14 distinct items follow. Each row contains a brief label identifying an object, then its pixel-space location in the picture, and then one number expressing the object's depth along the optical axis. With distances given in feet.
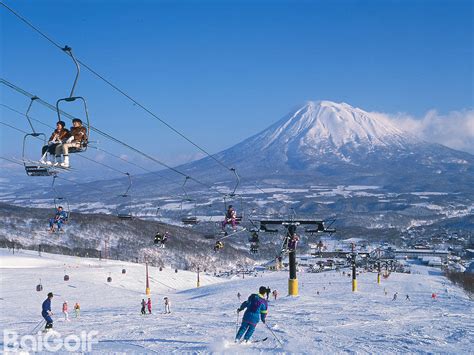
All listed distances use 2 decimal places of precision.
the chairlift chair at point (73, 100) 35.09
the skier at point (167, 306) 81.20
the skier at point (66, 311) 72.13
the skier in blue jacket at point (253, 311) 37.29
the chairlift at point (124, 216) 96.37
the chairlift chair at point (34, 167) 36.70
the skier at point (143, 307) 78.43
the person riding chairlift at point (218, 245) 109.33
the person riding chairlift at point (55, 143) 39.17
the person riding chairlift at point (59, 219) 83.56
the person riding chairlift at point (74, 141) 38.88
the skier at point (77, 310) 83.60
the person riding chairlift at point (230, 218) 84.74
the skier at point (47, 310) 50.88
